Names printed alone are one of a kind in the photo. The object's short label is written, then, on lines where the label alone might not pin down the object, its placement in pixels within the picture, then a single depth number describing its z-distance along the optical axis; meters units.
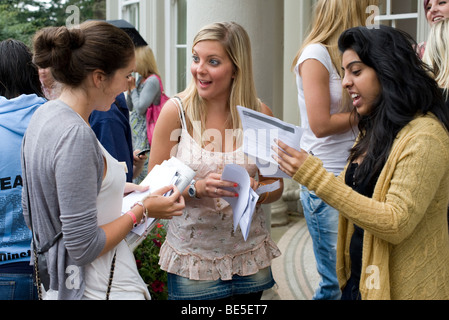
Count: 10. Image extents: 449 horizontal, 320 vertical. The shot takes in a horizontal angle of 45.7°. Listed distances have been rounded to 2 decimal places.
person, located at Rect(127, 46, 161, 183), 5.76
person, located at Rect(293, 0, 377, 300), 2.76
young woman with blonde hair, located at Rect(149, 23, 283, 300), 2.54
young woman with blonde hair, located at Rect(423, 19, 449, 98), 2.71
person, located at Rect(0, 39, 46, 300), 2.24
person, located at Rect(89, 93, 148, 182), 2.88
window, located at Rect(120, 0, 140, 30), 8.66
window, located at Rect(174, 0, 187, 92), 7.61
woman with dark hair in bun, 1.71
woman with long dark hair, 1.88
